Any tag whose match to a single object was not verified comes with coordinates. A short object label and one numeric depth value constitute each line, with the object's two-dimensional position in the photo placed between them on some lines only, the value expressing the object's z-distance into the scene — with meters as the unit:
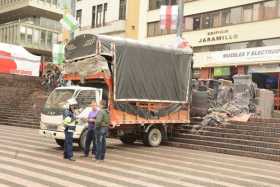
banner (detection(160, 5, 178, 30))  20.30
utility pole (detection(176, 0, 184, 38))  18.14
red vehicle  12.16
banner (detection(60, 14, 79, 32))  21.61
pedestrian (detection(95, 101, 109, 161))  10.32
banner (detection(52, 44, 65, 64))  22.61
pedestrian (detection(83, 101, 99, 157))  10.72
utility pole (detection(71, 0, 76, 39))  21.77
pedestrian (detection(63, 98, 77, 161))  10.21
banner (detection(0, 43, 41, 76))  26.19
